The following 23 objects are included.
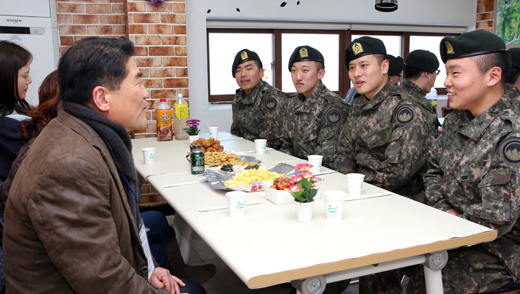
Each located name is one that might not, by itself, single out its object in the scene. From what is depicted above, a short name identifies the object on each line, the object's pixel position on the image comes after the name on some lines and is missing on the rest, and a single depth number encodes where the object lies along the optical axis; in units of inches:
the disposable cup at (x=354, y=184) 69.7
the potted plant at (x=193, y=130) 114.7
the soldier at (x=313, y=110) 118.3
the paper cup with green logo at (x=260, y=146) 107.7
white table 45.5
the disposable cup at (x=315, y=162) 85.1
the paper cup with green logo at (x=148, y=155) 97.0
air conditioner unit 134.9
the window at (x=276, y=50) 180.2
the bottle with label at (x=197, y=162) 85.6
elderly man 39.6
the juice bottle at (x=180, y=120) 135.3
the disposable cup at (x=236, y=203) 60.2
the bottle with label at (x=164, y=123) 131.0
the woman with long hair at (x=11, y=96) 81.6
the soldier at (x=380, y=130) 89.5
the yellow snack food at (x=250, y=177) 74.1
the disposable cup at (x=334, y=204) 57.3
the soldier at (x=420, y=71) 131.7
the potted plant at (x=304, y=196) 57.2
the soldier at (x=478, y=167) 63.0
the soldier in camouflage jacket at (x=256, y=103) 145.9
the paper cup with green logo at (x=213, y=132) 123.3
